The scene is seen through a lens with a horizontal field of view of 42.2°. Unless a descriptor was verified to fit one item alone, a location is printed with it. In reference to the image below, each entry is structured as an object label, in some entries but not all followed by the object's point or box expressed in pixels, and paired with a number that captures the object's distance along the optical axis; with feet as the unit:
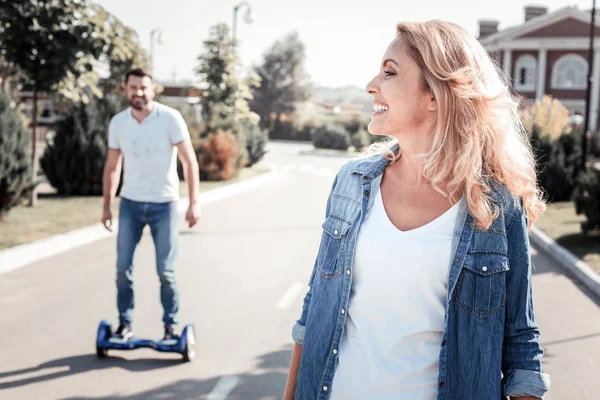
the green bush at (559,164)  63.87
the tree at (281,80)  279.08
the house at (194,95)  93.01
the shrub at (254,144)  101.71
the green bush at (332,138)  172.04
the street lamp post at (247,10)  102.23
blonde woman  7.61
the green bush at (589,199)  40.70
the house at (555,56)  195.72
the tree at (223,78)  94.48
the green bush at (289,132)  238.89
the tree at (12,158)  41.32
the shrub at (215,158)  78.02
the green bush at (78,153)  57.82
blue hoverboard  19.43
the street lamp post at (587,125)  62.13
